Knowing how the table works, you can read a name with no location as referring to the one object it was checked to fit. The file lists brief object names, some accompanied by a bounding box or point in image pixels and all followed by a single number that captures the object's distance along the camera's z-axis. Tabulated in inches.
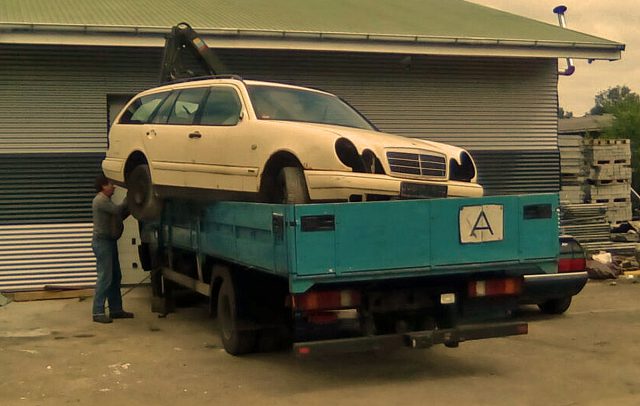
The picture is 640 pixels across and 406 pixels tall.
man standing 403.2
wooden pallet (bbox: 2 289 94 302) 488.1
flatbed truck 247.3
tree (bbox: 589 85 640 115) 1881.2
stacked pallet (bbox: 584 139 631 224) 685.9
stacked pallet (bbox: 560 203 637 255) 608.4
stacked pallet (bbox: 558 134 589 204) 660.1
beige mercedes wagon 288.0
